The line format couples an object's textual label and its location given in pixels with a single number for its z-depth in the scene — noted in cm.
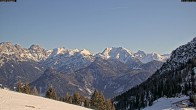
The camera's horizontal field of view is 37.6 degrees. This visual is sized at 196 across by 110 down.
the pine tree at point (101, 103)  10934
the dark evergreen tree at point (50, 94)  11402
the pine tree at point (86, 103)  11714
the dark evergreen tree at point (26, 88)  11278
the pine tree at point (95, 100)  10858
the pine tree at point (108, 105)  11400
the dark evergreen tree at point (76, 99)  11747
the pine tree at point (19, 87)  11329
